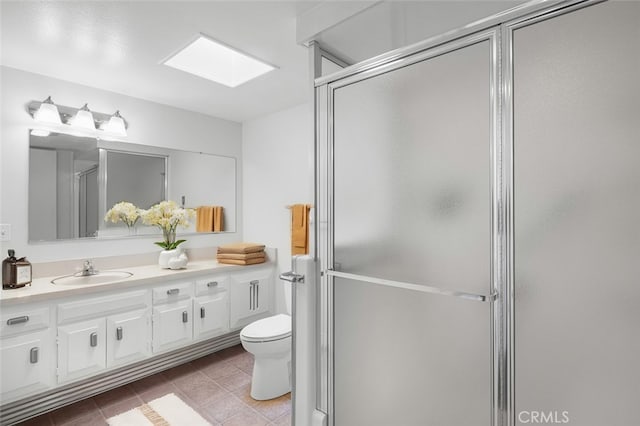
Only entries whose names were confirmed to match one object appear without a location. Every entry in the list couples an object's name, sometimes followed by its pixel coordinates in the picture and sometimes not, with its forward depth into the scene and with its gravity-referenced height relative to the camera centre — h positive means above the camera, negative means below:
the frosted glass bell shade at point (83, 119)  2.50 +0.76
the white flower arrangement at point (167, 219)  2.86 -0.04
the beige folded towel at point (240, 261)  3.07 -0.46
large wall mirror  2.40 +0.29
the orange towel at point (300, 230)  2.82 -0.14
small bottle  2.06 -0.38
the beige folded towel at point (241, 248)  3.09 -0.33
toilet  2.21 -1.03
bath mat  1.99 -1.30
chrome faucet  2.50 -0.43
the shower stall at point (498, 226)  0.88 -0.04
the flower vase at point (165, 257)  2.77 -0.37
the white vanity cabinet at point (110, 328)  1.91 -0.82
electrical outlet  2.20 -0.12
